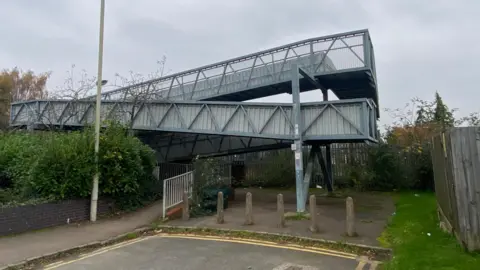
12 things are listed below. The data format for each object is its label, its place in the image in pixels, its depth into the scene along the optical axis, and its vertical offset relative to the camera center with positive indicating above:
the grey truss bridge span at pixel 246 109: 13.09 +3.09
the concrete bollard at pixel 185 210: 11.74 -1.26
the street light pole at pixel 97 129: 11.48 +1.56
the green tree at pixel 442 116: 22.44 +3.43
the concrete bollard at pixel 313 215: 9.57 -1.26
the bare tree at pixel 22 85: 38.09 +11.31
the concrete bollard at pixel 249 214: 10.63 -1.31
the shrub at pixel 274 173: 22.98 -0.16
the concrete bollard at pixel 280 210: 10.38 -1.19
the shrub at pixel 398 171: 19.83 -0.22
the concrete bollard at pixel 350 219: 9.00 -1.32
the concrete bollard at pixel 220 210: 11.05 -1.21
